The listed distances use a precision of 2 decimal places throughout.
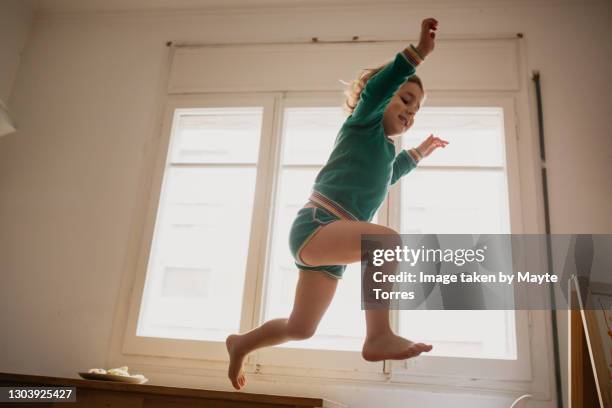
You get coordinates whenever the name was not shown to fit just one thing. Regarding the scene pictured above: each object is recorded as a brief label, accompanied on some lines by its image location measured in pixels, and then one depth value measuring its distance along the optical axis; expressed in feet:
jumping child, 4.21
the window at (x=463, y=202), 7.20
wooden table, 5.96
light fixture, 7.73
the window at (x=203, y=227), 7.89
